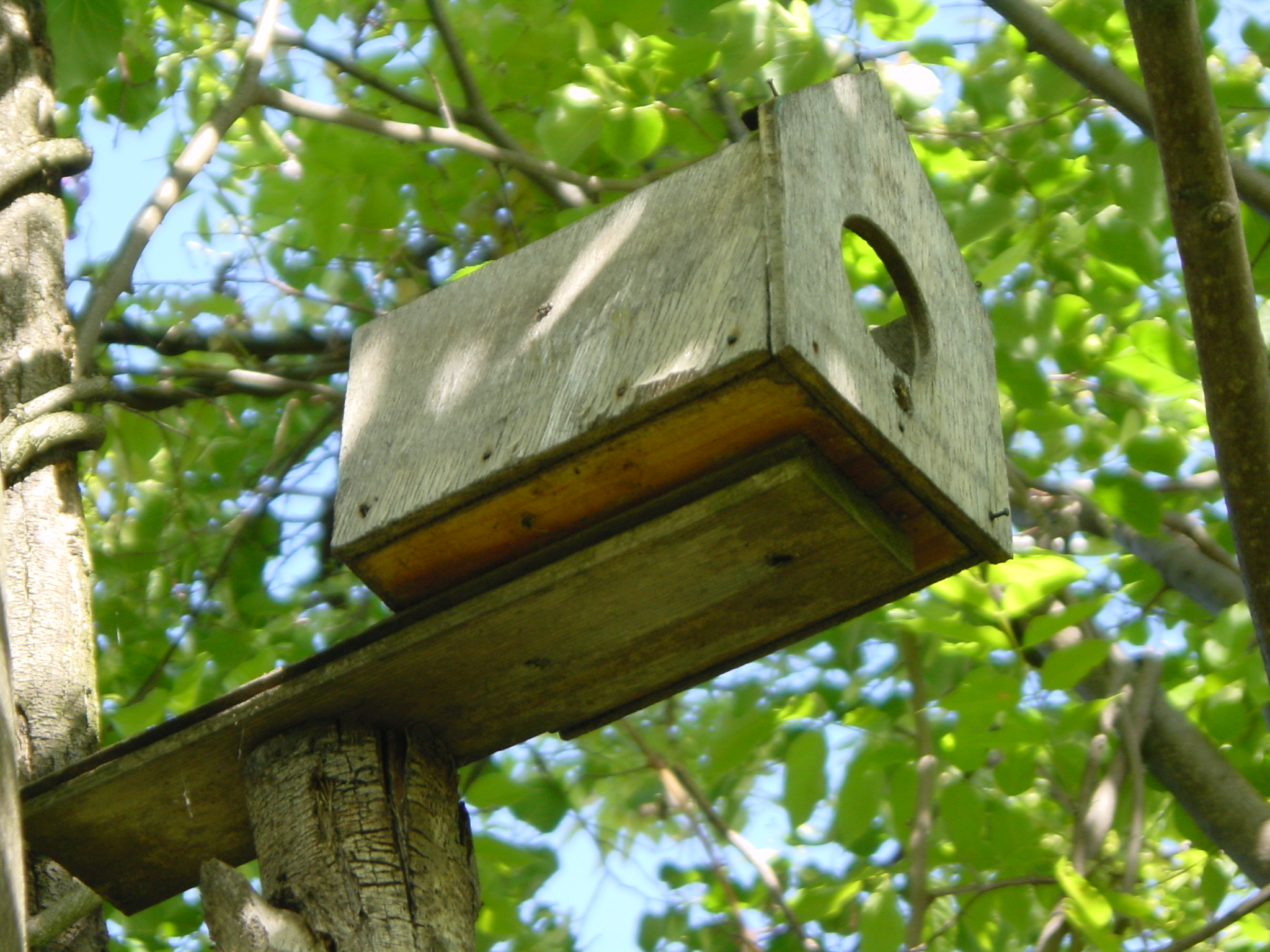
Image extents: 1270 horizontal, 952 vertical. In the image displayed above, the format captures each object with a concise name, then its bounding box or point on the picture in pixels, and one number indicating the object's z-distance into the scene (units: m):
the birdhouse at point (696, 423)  2.83
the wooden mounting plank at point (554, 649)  2.95
